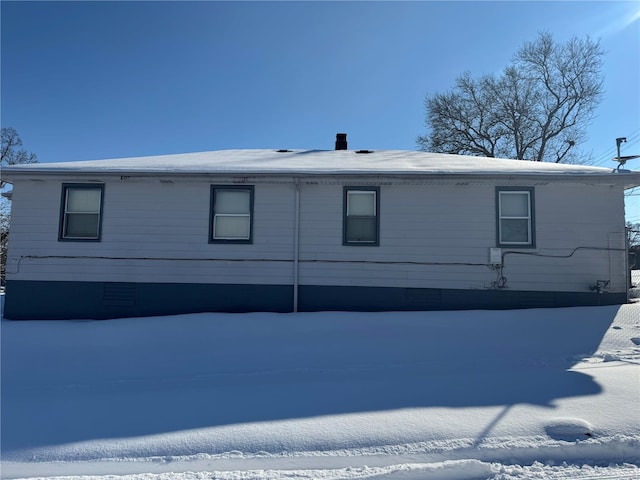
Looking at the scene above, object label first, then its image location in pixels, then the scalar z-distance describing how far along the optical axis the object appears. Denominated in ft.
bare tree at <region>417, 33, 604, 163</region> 80.18
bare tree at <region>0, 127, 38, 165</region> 91.56
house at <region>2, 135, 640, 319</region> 28.04
